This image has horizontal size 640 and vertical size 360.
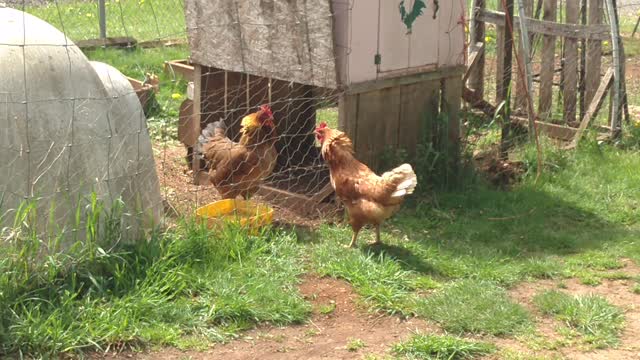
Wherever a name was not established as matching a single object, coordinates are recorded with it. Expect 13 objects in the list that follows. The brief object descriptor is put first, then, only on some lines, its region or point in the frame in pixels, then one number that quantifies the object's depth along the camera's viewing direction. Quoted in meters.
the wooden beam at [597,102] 8.28
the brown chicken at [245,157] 6.52
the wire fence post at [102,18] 12.06
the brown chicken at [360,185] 5.91
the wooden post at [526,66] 7.64
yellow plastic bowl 5.90
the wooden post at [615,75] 8.05
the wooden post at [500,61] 8.51
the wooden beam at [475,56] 9.01
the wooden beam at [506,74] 8.06
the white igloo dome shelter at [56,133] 4.91
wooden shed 6.52
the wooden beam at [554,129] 8.53
